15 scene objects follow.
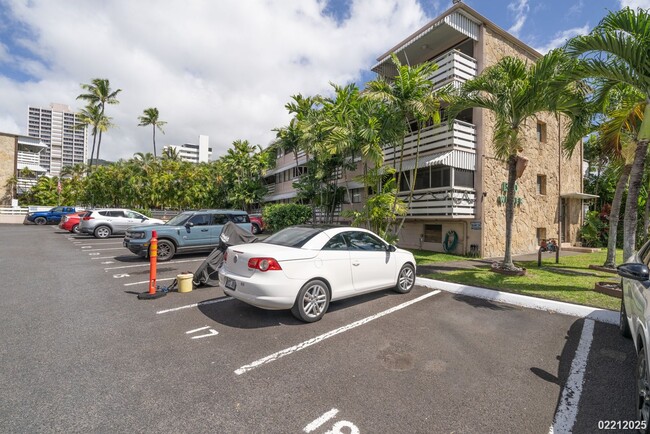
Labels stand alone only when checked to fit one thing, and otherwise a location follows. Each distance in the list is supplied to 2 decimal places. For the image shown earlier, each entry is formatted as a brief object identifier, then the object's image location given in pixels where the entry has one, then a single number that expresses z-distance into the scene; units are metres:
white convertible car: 4.54
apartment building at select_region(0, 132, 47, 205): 42.09
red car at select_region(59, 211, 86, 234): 20.33
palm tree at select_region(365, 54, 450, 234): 9.76
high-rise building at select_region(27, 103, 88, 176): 150.12
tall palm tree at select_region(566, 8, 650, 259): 5.95
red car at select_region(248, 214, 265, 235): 21.93
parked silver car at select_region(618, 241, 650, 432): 2.30
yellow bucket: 6.47
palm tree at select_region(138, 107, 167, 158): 46.12
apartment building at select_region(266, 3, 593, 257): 12.28
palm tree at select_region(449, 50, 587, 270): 7.69
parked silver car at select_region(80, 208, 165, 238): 16.83
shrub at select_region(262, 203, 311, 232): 18.91
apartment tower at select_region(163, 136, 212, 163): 101.02
